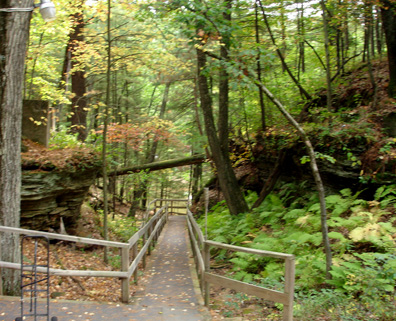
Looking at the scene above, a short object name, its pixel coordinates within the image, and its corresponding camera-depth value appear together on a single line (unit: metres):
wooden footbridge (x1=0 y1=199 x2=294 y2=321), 4.42
